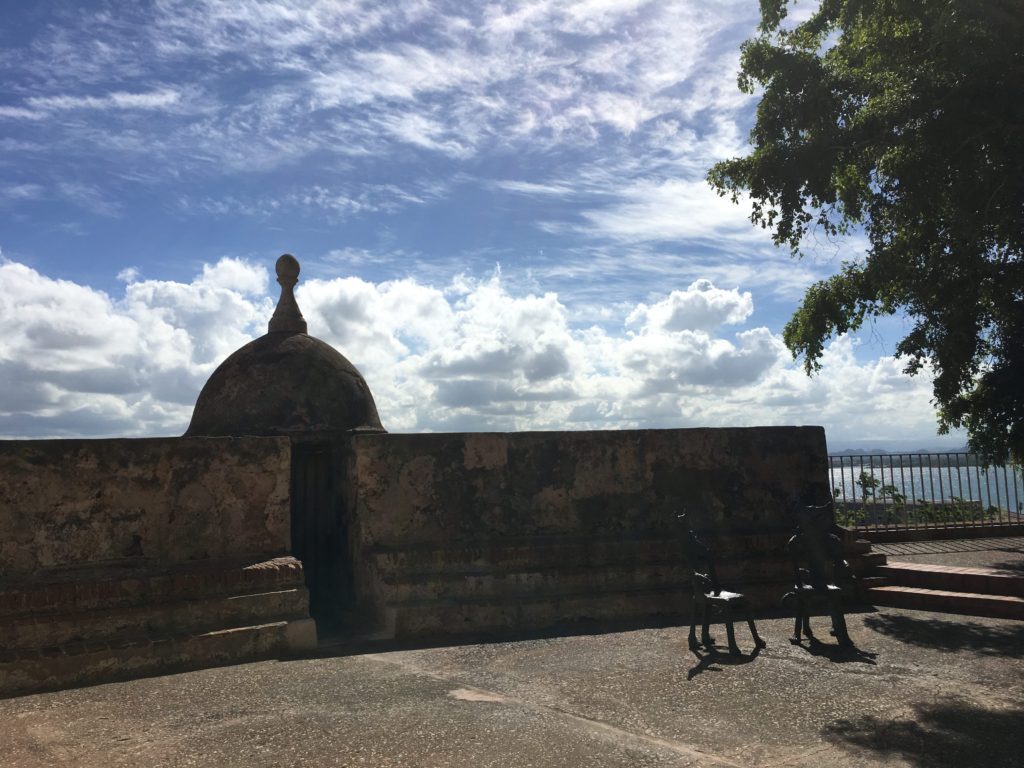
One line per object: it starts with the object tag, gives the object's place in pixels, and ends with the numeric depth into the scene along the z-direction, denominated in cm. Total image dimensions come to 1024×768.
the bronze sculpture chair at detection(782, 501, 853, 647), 638
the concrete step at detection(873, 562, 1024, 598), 751
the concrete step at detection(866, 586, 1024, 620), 733
